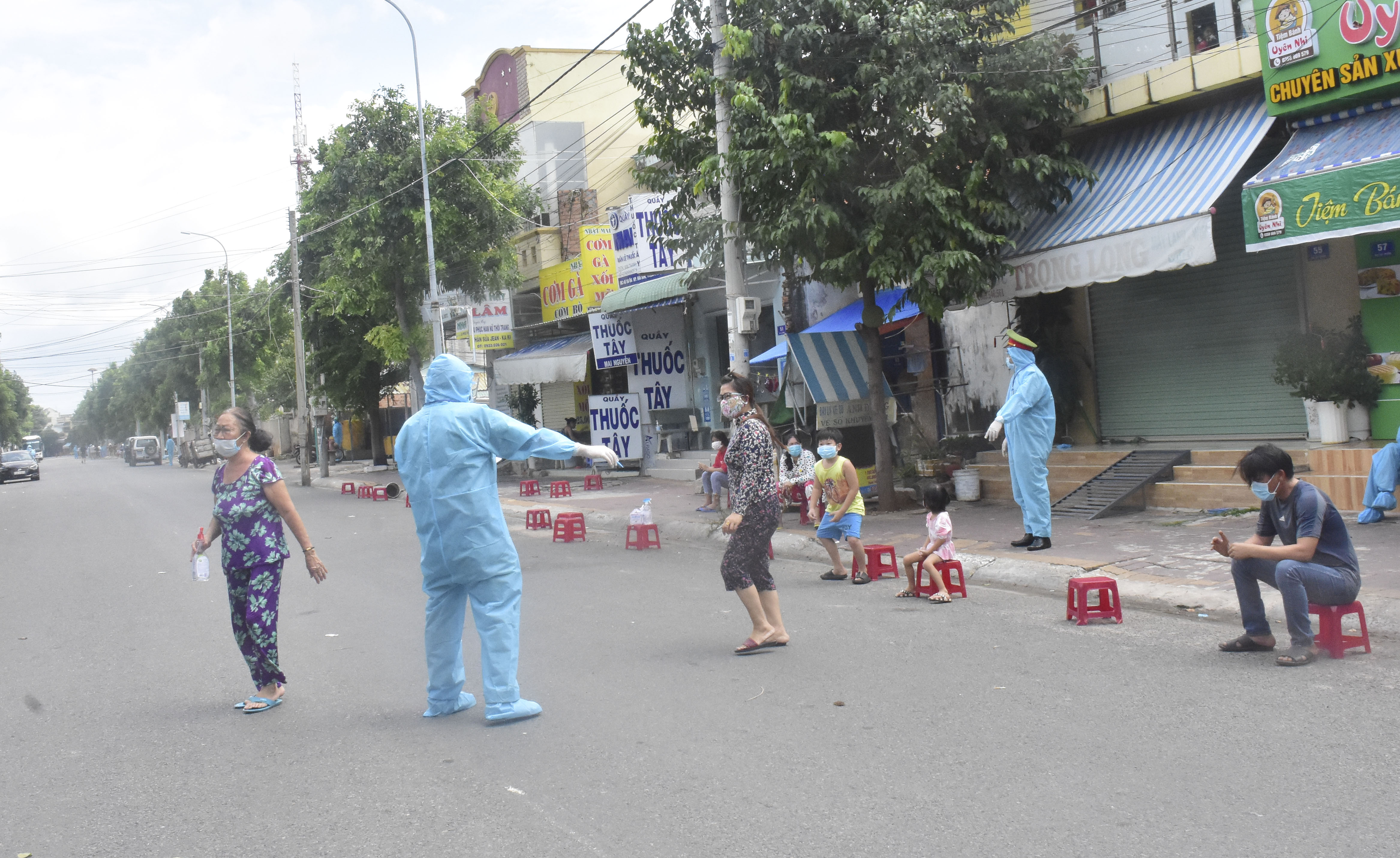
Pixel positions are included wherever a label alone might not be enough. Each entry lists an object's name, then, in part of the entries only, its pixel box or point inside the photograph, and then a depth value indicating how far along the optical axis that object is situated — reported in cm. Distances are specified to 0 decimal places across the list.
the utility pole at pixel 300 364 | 2906
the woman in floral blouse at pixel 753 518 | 662
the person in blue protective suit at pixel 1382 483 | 918
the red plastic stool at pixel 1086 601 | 704
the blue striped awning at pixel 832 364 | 1442
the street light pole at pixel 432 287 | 2312
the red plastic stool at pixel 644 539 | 1267
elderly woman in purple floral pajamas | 589
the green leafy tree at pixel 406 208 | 2539
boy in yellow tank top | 912
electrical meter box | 1305
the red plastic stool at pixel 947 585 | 838
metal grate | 1142
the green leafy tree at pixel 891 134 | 1155
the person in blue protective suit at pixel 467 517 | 526
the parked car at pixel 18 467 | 4606
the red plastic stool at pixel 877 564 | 944
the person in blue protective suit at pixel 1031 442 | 970
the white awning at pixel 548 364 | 2414
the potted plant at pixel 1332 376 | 1054
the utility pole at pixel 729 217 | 1283
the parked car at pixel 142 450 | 6556
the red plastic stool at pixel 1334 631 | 568
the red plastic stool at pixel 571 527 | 1390
